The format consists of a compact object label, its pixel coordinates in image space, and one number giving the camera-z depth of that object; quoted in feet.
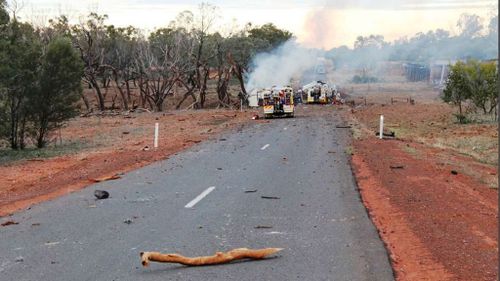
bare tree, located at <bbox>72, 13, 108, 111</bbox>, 187.21
